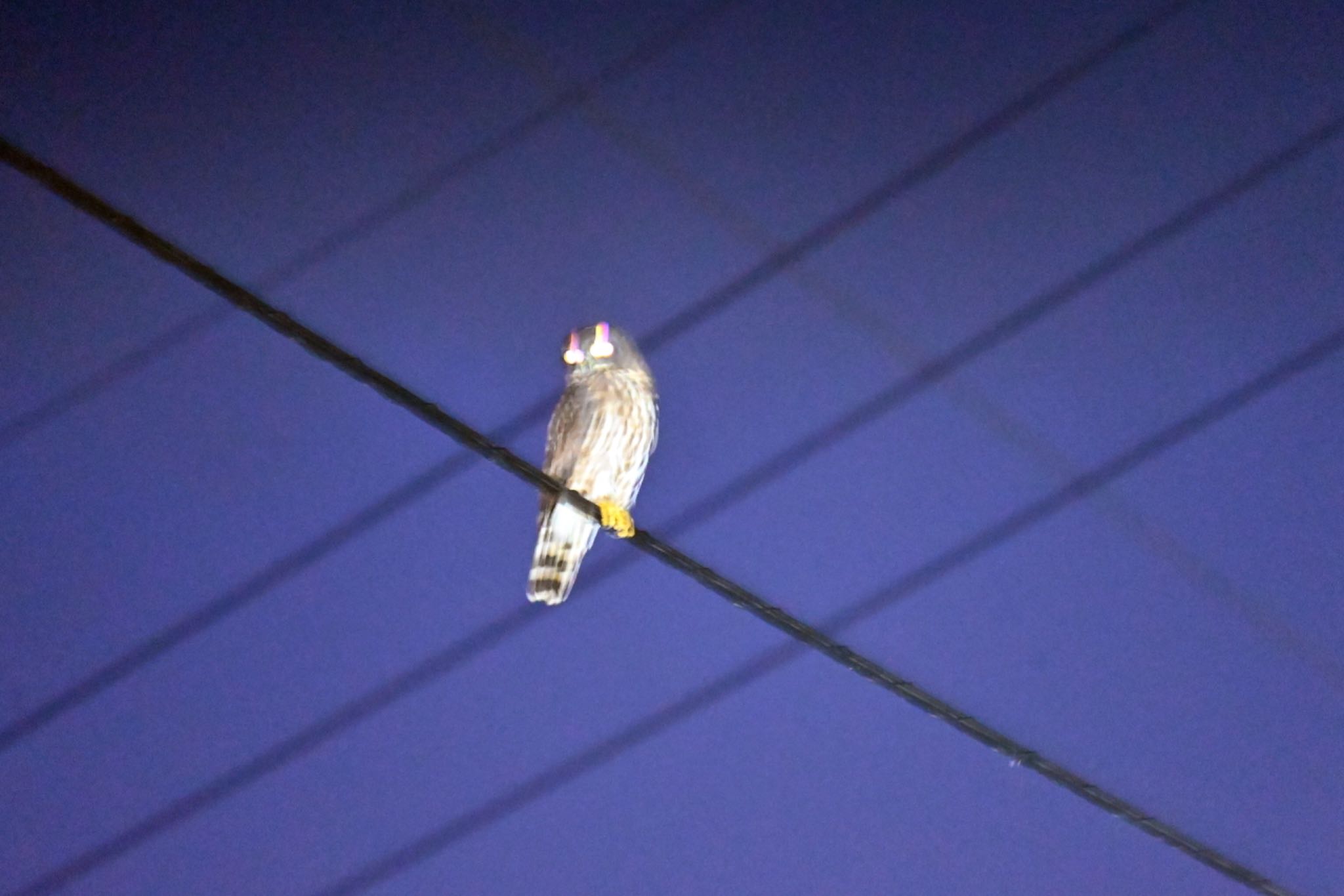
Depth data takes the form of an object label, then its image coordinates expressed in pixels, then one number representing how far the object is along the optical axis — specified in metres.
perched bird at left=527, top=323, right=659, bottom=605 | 8.34
